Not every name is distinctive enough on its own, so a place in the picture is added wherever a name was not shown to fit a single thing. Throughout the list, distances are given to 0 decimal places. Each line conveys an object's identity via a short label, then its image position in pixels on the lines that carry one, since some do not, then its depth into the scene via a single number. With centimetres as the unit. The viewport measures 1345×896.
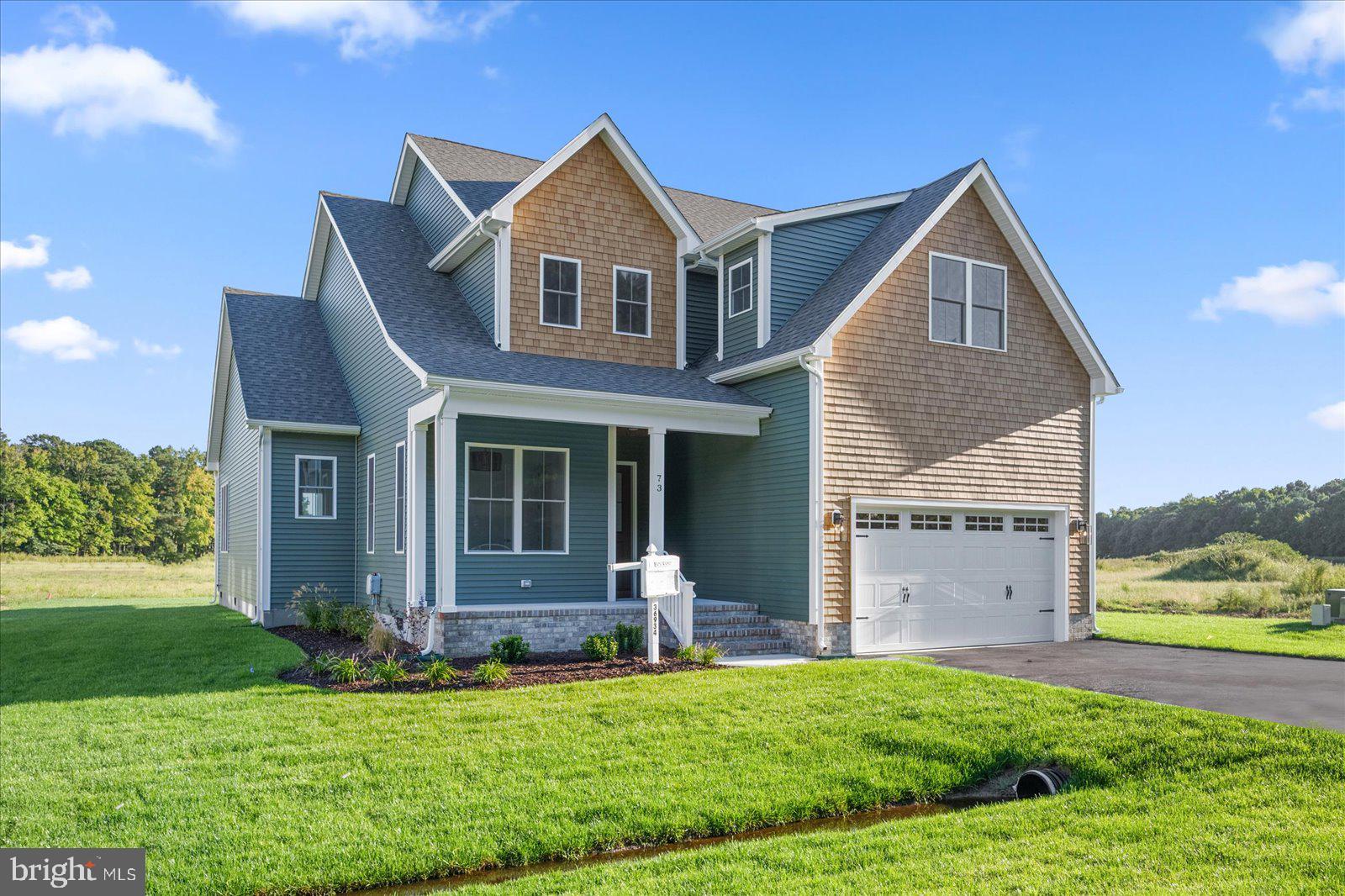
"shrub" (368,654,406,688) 1105
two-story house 1413
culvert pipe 783
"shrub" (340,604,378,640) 1512
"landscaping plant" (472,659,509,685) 1123
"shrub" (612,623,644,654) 1341
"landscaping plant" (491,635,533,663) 1271
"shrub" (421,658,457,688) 1106
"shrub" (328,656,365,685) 1127
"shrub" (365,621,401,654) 1311
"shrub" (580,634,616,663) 1273
